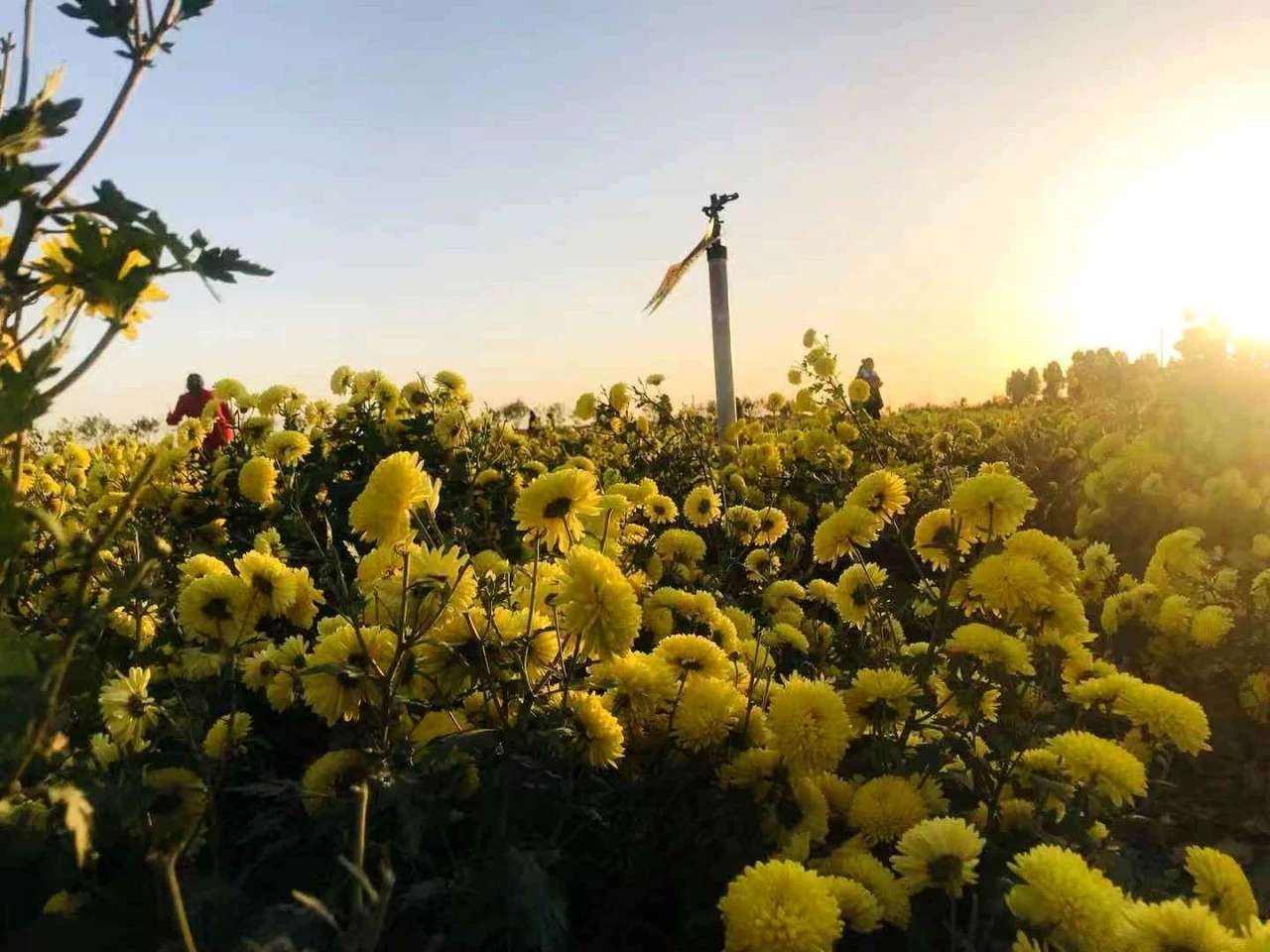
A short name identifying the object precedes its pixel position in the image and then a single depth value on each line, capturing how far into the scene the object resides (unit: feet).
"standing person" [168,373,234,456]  19.34
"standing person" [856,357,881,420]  35.17
